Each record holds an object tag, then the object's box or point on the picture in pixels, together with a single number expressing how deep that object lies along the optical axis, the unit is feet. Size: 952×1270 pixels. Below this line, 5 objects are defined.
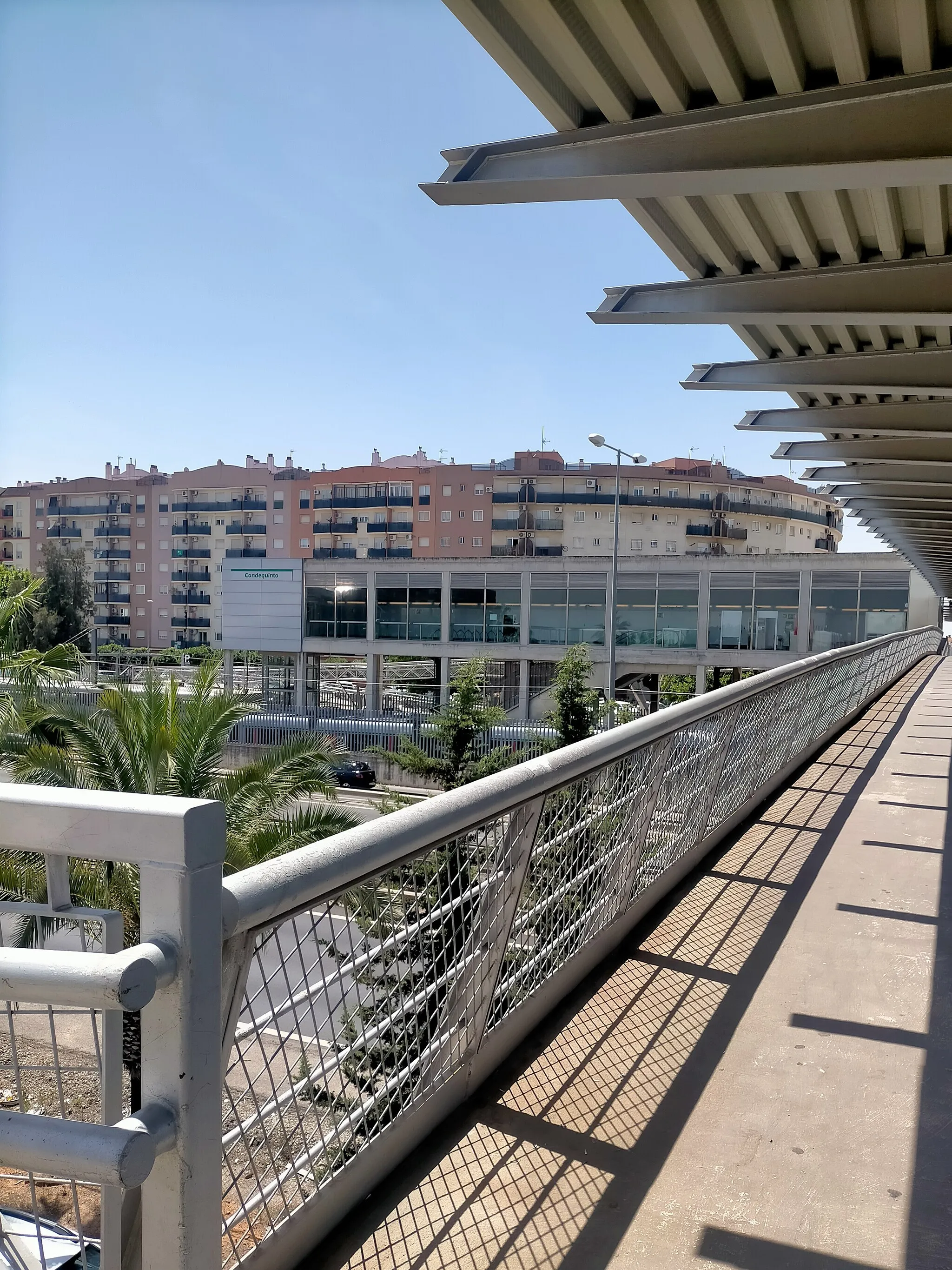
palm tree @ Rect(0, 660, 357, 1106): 33.27
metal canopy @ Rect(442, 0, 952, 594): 10.37
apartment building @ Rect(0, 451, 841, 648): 226.58
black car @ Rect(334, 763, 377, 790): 107.14
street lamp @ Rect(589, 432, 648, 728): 82.53
